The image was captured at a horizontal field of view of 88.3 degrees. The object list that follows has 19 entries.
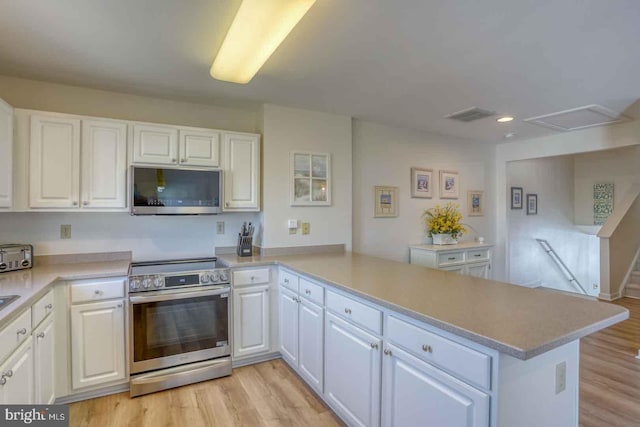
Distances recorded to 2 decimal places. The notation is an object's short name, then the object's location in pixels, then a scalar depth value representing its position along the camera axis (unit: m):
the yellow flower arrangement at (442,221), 4.45
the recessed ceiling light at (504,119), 3.63
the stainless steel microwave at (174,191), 2.62
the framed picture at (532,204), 5.54
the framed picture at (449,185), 4.64
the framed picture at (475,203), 4.92
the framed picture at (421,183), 4.36
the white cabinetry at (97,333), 2.29
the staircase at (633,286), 5.20
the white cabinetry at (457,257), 4.04
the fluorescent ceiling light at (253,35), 1.53
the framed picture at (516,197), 5.25
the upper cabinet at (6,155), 2.17
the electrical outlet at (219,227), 3.29
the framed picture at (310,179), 3.35
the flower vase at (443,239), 4.39
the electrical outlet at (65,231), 2.72
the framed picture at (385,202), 4.05
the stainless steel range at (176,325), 2.42
